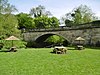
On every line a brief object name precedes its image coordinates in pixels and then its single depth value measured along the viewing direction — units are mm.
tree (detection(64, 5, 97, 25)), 25217
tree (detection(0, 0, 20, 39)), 17897
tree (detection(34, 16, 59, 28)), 30647
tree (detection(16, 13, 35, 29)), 31356
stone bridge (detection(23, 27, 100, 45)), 17649
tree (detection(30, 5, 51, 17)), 32843
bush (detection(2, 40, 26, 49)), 16581
